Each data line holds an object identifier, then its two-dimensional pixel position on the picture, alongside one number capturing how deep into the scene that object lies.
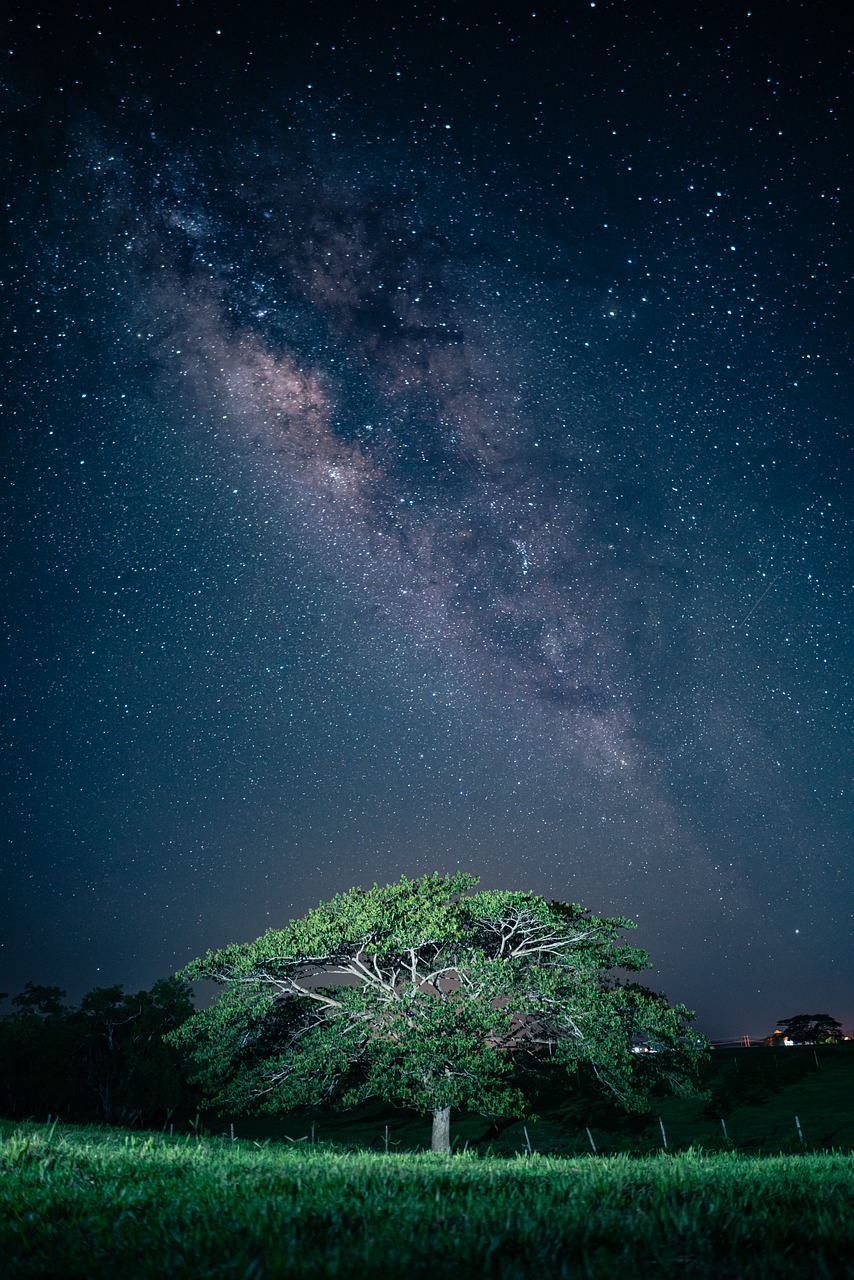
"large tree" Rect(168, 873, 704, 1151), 18.52
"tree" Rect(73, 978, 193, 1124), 49.44
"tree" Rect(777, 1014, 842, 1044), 98.38
